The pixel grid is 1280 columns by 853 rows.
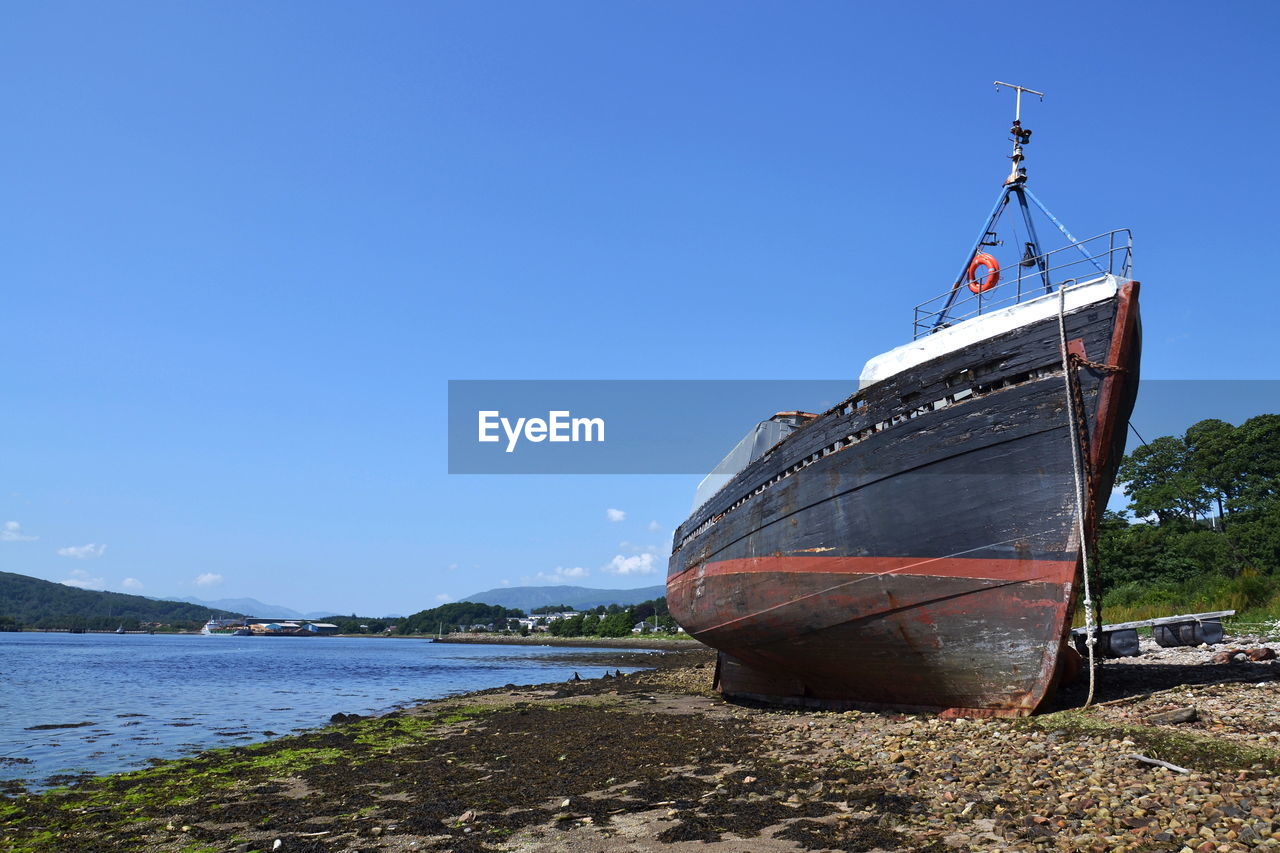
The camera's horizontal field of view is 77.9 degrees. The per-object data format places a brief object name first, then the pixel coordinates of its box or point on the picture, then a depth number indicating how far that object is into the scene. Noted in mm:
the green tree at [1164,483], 60688
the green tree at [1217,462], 58625
